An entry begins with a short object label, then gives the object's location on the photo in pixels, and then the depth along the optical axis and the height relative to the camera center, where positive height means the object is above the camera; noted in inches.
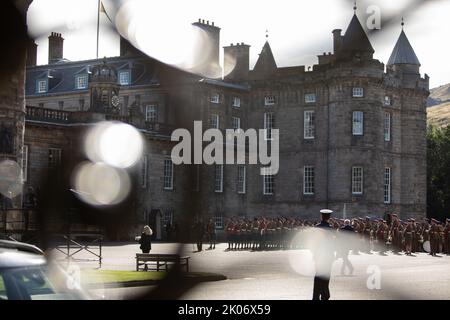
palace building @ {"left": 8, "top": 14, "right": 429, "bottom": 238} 2188.7 +188.5
